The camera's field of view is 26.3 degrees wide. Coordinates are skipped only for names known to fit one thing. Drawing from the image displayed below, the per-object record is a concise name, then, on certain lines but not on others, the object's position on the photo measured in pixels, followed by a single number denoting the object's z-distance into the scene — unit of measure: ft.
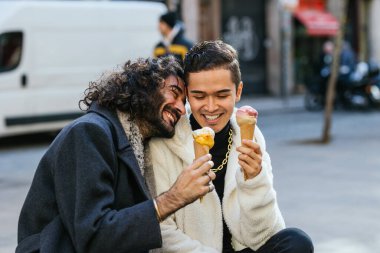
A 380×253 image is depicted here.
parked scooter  59.98
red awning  77.25
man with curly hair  8.71
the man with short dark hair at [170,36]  31.37
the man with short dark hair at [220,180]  9.82
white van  38.27
